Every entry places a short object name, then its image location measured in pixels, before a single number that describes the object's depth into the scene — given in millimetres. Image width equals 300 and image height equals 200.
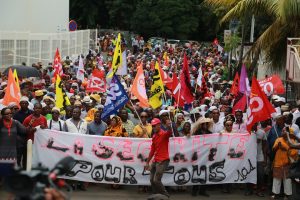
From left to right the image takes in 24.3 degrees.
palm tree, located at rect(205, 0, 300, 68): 19328
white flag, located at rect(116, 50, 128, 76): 19141
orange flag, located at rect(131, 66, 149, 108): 14273
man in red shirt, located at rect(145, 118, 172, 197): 11406
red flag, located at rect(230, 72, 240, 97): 18422
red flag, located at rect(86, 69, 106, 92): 18609
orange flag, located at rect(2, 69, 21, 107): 13617
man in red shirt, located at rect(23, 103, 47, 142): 12070
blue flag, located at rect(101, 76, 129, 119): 13008
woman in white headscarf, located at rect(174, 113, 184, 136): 13004
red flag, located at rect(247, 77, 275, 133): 12555
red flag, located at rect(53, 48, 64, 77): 20908
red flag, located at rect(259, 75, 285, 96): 18781
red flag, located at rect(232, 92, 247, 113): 14769
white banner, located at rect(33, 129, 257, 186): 12305
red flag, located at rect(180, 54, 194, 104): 15375
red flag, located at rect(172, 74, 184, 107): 15470
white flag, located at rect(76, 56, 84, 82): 21938
